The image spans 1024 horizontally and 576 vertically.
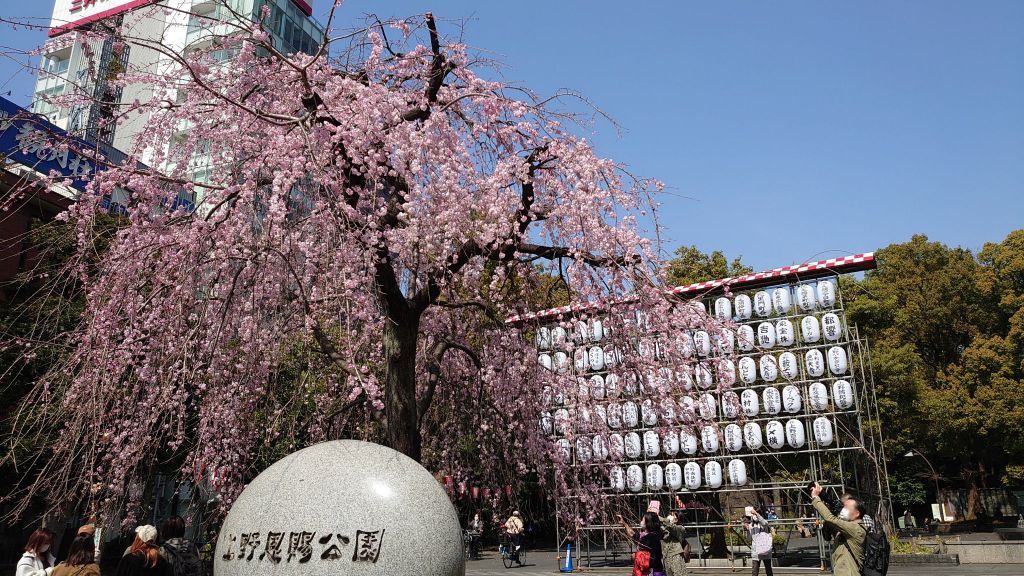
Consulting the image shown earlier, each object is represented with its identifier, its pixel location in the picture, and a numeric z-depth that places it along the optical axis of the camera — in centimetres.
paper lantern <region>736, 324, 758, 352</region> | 1566
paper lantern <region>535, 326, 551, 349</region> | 1082
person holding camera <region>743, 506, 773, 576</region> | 1201
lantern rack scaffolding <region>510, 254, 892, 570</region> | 1468
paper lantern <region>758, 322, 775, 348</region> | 1605
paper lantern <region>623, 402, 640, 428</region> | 1655
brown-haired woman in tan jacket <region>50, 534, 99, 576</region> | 594
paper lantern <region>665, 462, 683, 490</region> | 1644
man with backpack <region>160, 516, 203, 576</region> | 606
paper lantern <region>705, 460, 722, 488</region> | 1623
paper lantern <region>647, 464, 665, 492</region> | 1656
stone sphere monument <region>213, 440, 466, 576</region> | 507
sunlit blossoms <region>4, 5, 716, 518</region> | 744
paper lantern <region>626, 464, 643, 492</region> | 1667
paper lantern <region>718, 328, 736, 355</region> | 1013
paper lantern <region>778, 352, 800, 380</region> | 1596
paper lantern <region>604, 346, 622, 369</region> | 1017
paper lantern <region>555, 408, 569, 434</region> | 981
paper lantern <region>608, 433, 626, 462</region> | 1154
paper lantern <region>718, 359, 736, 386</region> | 1034
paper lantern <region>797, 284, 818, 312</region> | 1596
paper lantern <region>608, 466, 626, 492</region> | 1449
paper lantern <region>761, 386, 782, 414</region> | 1570
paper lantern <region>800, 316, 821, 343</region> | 1567
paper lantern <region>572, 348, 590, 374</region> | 1091
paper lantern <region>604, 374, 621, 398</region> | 1058
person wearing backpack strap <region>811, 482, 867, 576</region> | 585
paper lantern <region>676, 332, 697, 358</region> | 1006
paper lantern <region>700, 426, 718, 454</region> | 1542
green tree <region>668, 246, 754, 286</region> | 2828
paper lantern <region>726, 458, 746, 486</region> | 1605
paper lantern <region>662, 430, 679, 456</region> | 1575
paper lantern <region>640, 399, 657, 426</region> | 1036
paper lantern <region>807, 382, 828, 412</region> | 1523
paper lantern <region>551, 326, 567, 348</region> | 1045
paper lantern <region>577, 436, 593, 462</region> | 1181
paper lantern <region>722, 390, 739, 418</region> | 1005
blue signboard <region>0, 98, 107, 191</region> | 699
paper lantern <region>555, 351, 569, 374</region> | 1250
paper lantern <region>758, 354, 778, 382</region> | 1280
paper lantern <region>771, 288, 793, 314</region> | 1627
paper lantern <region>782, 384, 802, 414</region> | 1541
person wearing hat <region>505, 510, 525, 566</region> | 1913
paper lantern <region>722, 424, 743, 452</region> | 1589
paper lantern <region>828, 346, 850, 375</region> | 1518
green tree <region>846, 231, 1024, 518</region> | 2714
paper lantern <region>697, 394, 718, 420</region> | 978
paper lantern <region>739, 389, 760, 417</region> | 1582
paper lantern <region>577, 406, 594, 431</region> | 1099
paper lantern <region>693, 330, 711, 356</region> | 1257
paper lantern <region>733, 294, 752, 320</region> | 1649
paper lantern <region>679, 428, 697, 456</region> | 1576
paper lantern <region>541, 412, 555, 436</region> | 1153
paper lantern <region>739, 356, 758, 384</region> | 1625
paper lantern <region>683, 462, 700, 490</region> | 1636
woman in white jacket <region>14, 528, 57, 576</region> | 670
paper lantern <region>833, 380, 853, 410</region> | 1503
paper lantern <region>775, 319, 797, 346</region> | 1589
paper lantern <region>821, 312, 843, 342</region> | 1548
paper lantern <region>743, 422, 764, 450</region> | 1558
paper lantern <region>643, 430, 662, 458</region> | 1661
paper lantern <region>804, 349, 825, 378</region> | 1546
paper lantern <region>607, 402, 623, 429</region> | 1288
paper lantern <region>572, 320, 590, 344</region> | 1034
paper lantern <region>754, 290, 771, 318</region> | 1642
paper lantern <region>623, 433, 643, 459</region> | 1669
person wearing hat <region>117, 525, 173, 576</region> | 561
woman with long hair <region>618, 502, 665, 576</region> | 795
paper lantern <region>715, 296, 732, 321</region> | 1680
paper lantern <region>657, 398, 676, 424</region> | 978
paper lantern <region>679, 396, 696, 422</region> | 991
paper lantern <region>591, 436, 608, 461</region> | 1155
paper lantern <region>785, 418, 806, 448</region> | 1547
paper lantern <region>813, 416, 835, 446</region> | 1509
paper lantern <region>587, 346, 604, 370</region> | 1702
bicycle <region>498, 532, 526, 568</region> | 1959
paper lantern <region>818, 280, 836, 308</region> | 1577
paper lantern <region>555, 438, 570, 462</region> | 1142
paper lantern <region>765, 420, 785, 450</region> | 1561
